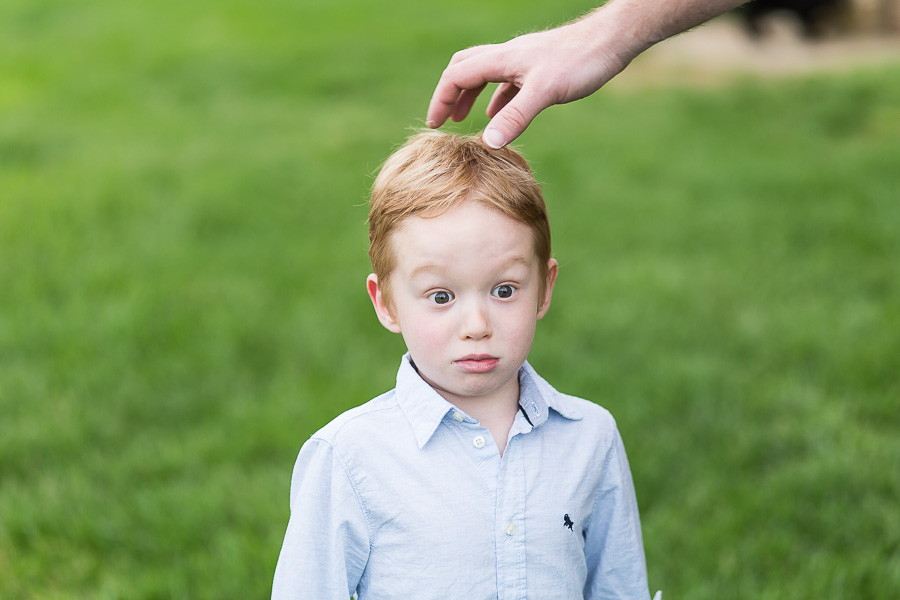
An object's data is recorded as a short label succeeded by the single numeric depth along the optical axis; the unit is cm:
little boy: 159
